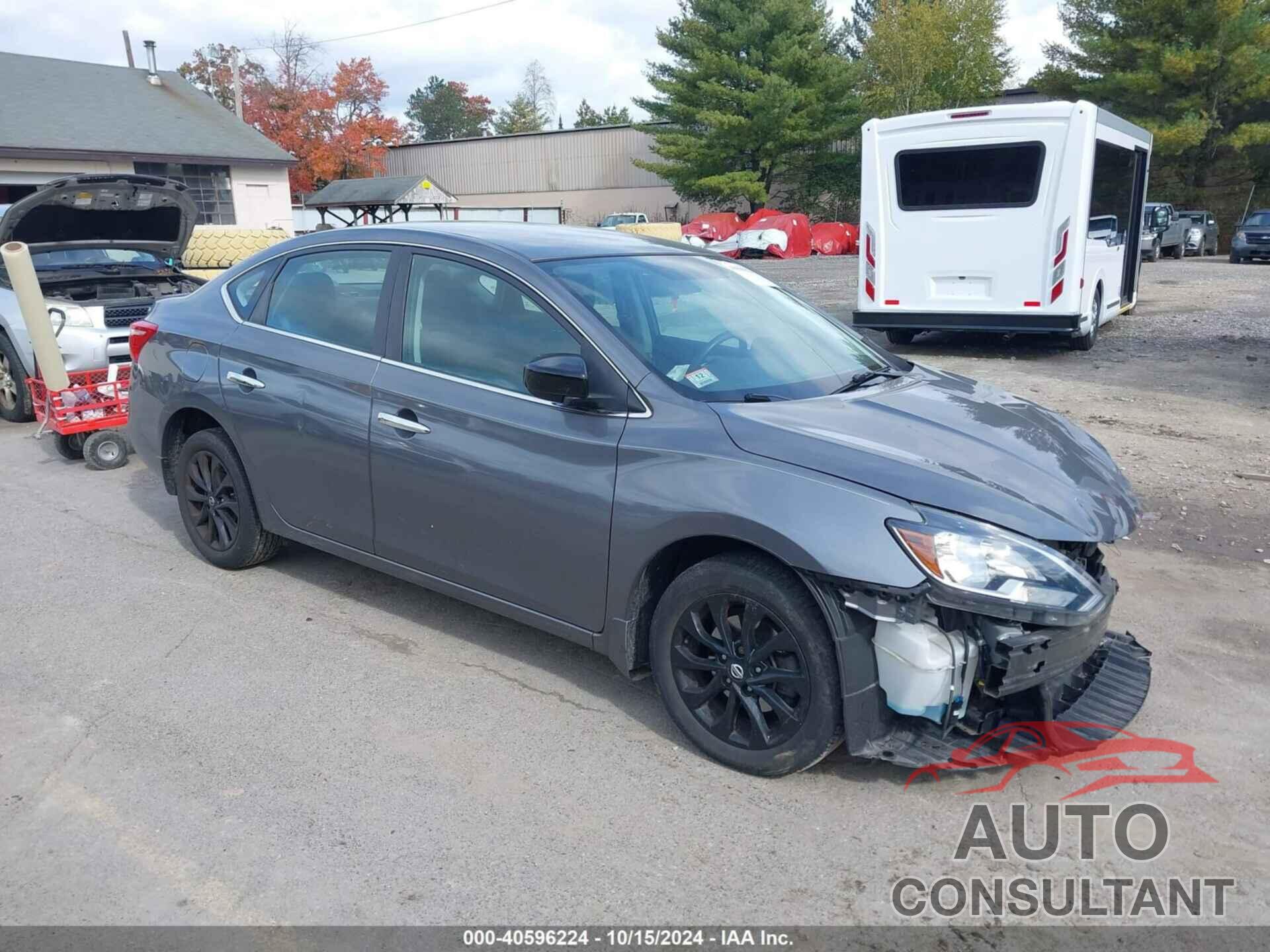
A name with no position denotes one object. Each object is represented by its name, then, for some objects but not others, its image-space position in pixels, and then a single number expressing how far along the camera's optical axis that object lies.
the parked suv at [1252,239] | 28.61
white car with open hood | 8.23
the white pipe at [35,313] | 7.20
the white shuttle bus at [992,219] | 10.93
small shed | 27.91
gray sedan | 3.08
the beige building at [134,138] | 24.91
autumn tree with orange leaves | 50.31
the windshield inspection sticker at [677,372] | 3.69
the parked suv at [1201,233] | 33.09
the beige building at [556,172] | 51.94
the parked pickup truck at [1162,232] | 28.73
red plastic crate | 7.43
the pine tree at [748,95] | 42.16
